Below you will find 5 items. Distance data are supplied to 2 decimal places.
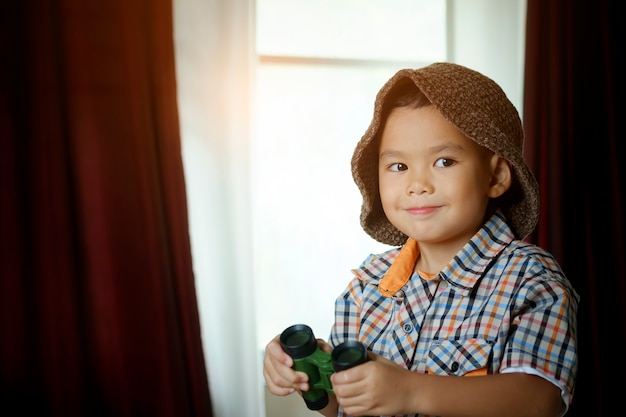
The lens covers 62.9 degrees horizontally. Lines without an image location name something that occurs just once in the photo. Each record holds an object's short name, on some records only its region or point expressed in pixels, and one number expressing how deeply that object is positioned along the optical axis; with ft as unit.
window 6.05
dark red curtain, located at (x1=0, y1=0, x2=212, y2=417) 4.90
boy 2.35
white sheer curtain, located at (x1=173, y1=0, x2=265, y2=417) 5.57
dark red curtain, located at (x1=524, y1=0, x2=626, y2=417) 6.01
